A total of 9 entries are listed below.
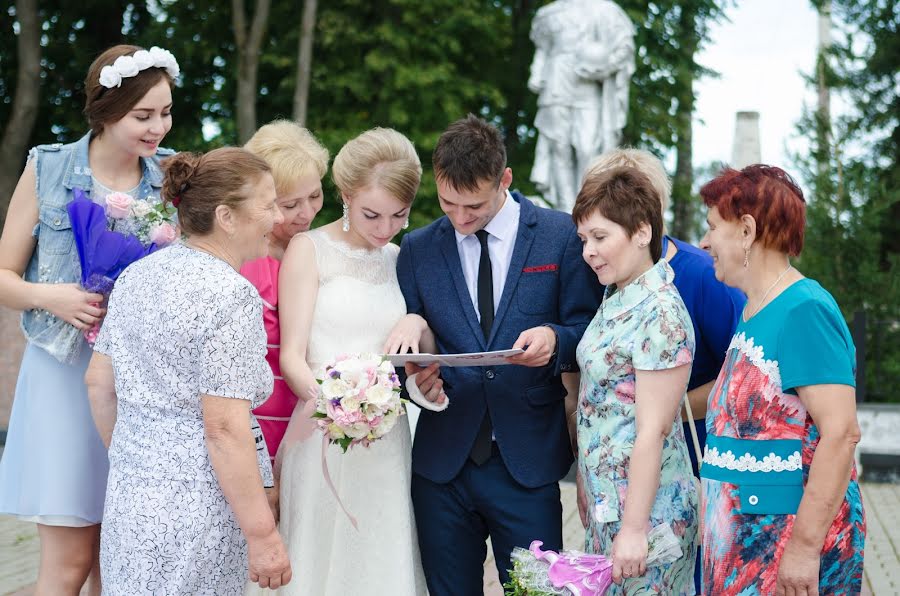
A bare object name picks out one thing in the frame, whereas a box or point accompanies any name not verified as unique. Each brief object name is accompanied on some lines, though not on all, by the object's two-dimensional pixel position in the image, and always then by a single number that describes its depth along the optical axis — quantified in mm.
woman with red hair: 2838
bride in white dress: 3781
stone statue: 12742
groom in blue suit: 3646
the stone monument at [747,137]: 14656
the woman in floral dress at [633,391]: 3113
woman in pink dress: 3902
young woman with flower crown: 3672
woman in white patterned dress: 2904
